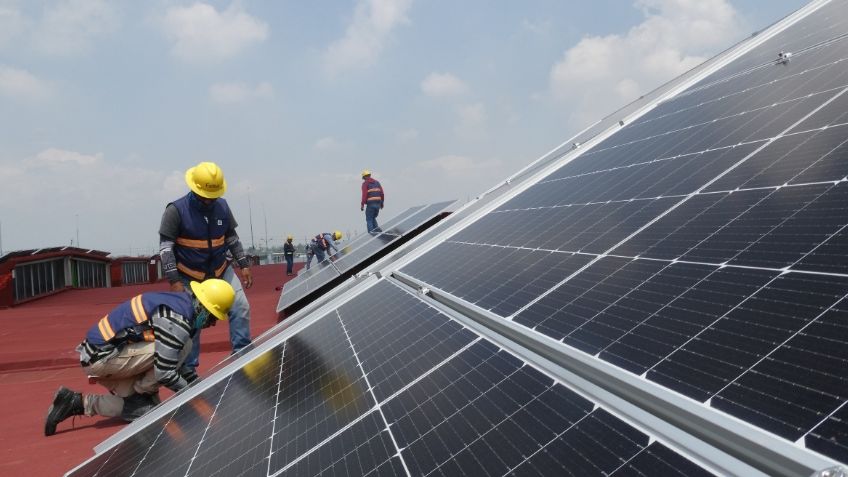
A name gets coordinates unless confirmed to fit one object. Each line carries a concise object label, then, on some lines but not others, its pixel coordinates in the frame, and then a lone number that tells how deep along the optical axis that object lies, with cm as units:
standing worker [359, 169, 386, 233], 1822
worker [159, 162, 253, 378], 695
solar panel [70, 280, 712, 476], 195
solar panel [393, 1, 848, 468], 179
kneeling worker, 550
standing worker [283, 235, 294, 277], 2653
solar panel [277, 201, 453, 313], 1051
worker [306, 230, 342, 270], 2073
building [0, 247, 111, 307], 1828
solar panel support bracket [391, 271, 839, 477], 145
